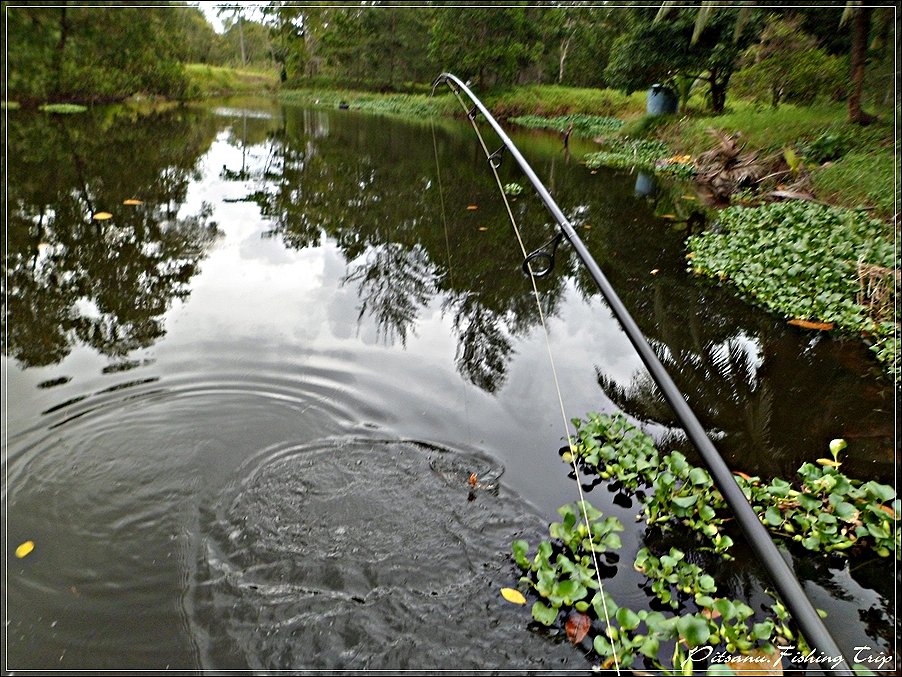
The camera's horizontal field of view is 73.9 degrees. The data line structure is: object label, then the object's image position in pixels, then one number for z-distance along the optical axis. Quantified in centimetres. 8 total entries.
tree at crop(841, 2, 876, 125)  945
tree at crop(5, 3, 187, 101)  1606
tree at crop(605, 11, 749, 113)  1530
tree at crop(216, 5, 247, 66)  4710
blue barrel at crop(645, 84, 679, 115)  1809
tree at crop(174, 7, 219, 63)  2524
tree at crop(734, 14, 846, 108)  1268
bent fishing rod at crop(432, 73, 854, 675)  81
